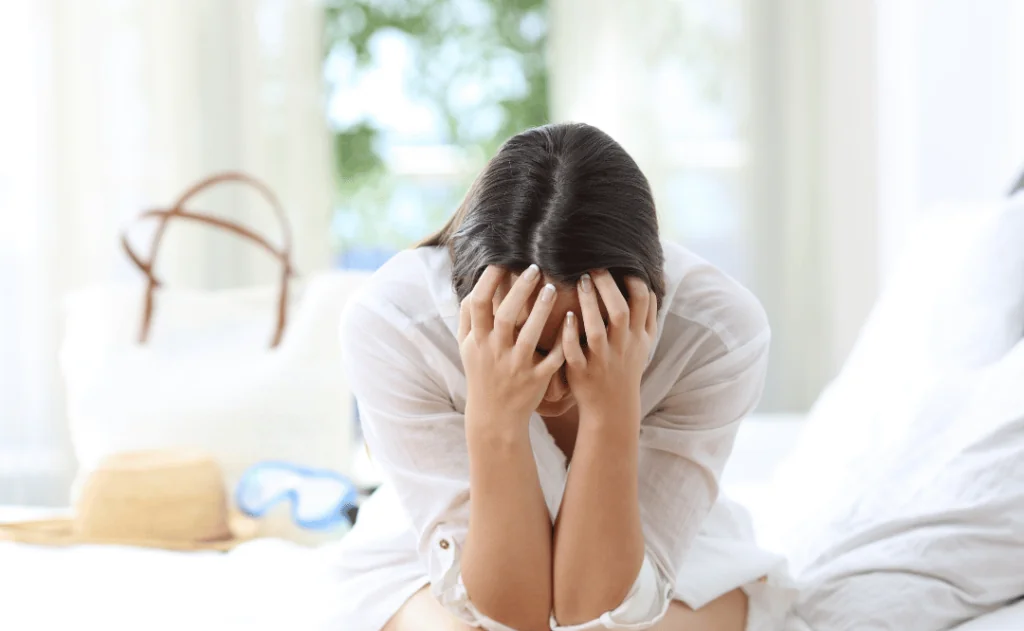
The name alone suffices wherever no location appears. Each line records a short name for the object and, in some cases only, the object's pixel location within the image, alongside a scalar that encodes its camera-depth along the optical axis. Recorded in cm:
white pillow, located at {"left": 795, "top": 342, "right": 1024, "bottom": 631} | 279
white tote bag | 358
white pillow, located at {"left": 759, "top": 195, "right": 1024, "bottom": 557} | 302
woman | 261
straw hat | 328
